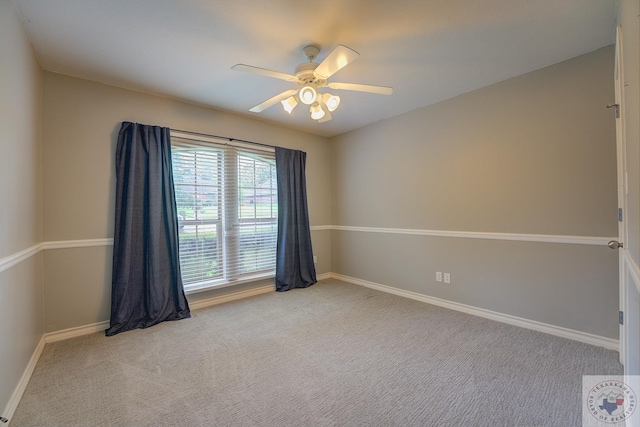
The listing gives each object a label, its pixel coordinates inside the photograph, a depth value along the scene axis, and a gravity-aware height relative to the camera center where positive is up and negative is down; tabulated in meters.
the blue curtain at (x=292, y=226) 3.94 -0.20
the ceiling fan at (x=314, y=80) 1.79 +1.00
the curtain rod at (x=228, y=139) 3.18 +0.99
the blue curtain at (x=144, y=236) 2.66 -0.20
